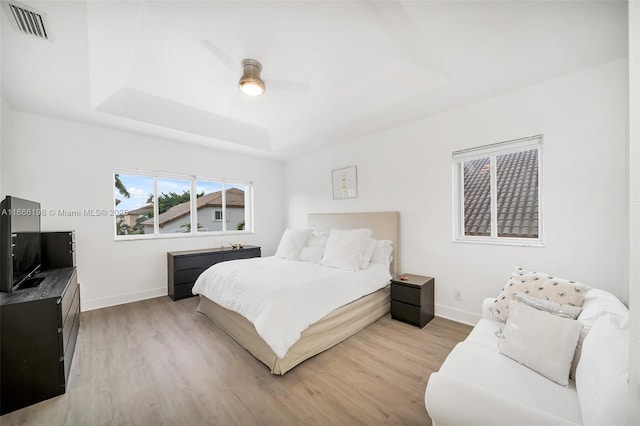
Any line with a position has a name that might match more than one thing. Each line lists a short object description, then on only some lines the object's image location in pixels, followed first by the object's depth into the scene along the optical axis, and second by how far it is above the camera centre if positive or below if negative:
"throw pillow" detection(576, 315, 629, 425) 0.78 -0.64
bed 1.94 -1.06
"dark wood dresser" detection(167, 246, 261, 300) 3.56 -0.83
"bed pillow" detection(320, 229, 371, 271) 2.91 -0.49
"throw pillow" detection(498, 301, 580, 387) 1.24 -0.75
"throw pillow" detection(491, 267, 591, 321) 1.59 -0.57
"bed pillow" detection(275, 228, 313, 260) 3.54 -0.48
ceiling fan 2.16 +1.37
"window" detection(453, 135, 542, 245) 2.39 +0.18
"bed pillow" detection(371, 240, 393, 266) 3.16 -0.56
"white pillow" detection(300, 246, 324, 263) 3.37 -0.61
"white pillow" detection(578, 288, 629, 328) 1.27 -0.58
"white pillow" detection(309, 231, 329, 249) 3.61 -0.43
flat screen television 1.70 -0.23
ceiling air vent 1.58 +1.37
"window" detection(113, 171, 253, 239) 3.63 +0.14
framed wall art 3.87 +0.48
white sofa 0.84 -0.77
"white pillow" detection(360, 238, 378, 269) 3.00 -0.53
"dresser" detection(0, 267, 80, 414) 1.55 -0.90
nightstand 2.65 -1.03
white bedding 1.89 -0.77
